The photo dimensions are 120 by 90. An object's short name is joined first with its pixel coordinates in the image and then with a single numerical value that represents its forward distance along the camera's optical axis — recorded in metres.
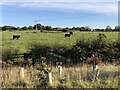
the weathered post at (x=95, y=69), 4.98
